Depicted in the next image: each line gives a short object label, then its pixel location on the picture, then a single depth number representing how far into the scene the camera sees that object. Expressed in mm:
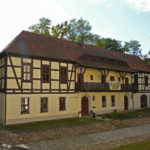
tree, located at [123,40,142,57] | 47662
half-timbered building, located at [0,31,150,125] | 16656
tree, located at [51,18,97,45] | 38200
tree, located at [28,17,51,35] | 35281
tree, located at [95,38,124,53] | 42250
